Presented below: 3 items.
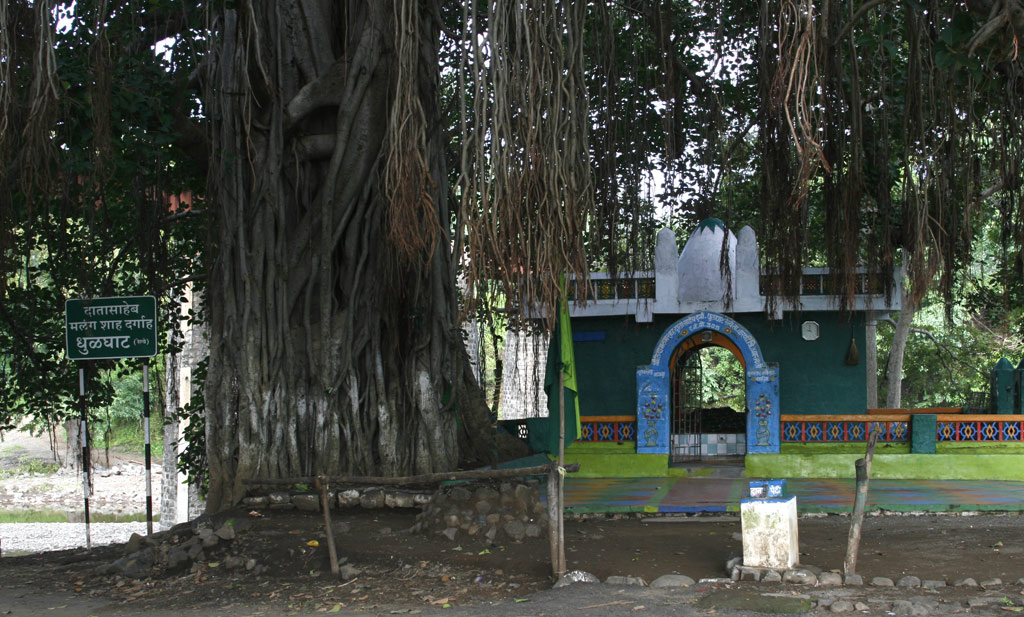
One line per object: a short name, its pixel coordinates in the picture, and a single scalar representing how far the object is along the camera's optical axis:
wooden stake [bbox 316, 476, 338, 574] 6.16
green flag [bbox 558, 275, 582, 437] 6.75
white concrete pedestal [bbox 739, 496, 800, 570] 5.64
